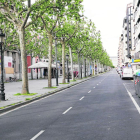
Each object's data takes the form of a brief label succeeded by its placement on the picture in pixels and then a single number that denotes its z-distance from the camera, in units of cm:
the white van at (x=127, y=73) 3978
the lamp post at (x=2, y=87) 1416
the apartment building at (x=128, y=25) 9262
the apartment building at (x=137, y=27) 4829
